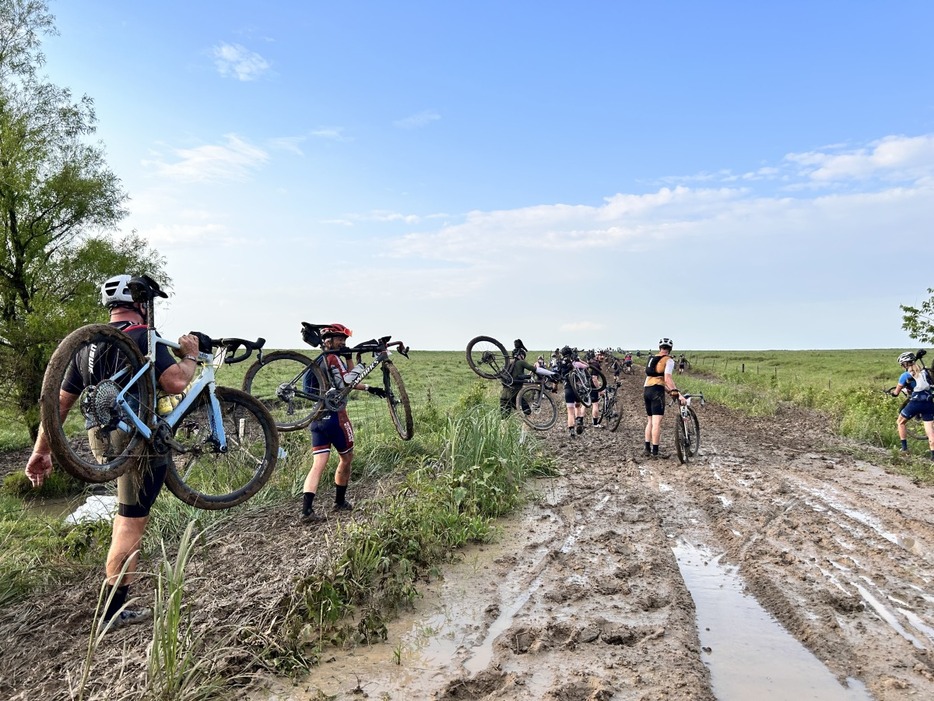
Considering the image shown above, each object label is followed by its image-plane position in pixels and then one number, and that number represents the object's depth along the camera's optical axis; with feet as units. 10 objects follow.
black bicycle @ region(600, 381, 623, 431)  49.49
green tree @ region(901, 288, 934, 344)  68.57
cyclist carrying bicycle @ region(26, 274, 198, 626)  13.29
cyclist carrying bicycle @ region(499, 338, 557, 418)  43.32
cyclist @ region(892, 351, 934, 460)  36.40
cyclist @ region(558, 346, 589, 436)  45.68
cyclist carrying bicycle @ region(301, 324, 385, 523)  22.26
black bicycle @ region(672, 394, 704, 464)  33.81
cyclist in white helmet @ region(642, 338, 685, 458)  35.27
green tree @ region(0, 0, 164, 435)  53.93
